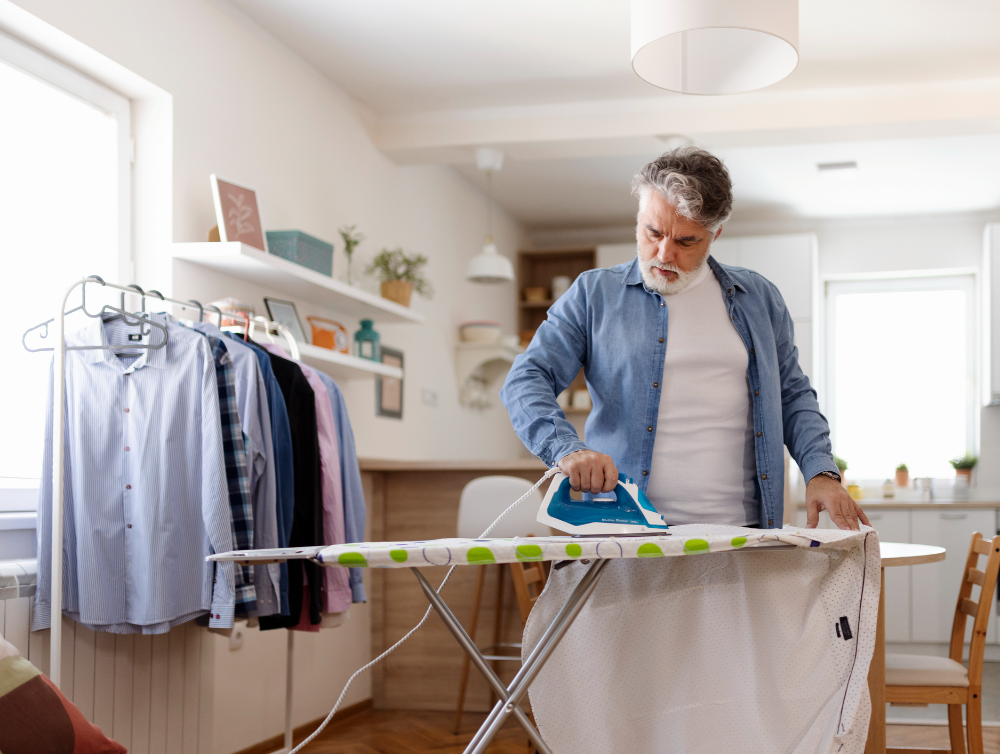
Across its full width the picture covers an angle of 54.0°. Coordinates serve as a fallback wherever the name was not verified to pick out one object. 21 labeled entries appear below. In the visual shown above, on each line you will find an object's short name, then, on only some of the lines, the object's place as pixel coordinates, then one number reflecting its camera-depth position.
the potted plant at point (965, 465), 5.33
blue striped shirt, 2.14
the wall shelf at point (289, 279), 2.73
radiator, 2.09
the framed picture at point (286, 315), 3.16
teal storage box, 3.04
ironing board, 1.13
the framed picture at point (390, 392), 4.05
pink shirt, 2.58
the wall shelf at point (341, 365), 3.08
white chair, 3.28
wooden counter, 3.69
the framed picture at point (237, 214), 2.76
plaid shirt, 2.22
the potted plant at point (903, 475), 5.46
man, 1.58
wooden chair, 2.37
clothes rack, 1.98
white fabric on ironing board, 1.40
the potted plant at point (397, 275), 3.79
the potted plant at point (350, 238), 3.58
